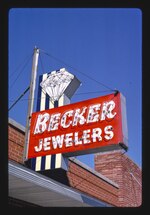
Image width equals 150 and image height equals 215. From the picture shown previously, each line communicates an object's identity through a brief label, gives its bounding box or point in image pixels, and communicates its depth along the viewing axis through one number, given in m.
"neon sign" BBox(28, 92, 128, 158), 7.31
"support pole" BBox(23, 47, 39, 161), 7.89
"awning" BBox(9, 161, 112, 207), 6.05
